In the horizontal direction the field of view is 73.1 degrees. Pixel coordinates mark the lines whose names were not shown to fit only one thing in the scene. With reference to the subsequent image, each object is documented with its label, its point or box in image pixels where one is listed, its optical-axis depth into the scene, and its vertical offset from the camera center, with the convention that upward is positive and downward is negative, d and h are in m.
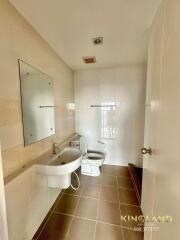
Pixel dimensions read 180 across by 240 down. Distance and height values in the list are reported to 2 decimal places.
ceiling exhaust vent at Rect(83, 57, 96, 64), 2.17 +0.97
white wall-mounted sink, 1.30 -0.64
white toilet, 2.32 -0.95
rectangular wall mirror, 1.24 +0.11
